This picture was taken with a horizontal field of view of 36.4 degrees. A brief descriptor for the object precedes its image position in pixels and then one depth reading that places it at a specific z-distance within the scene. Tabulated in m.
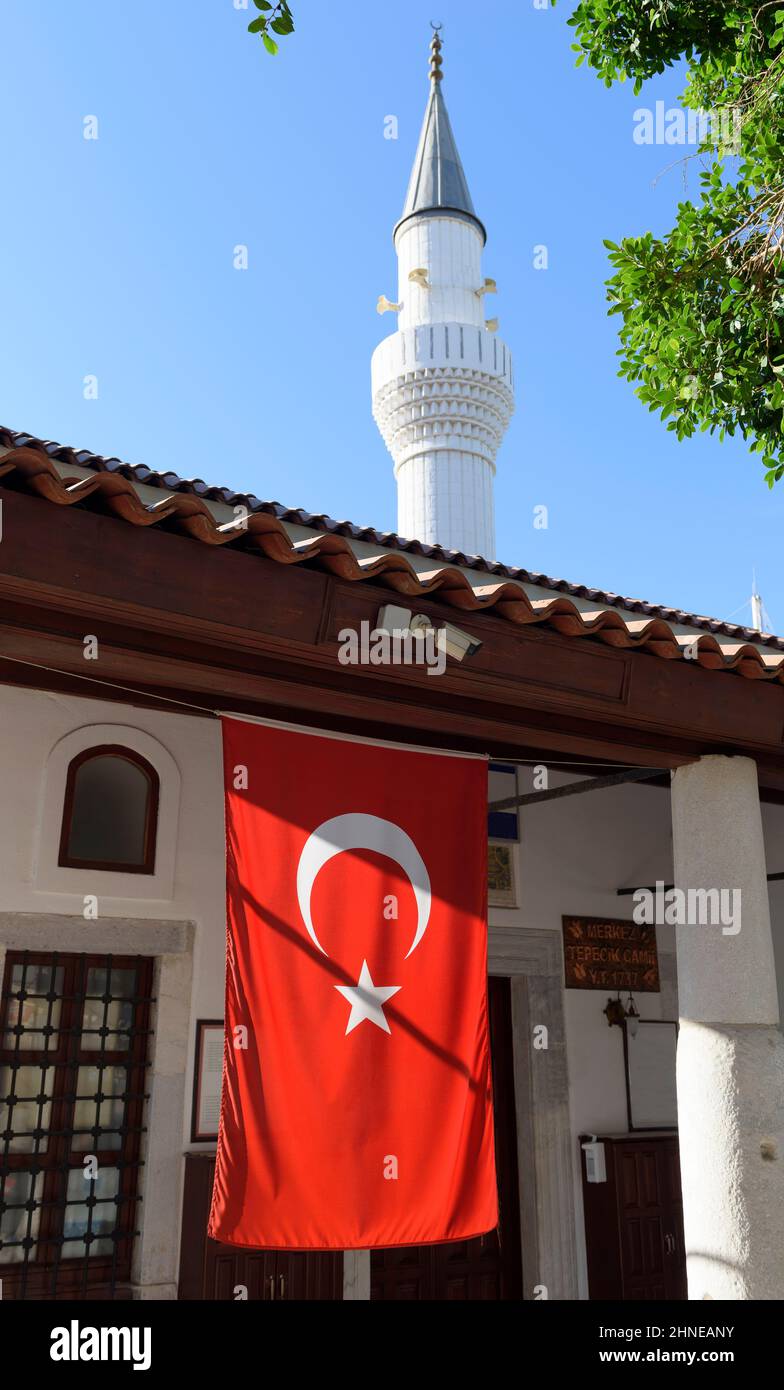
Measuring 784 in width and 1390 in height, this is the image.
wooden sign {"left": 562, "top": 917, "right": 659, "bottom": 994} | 6.48
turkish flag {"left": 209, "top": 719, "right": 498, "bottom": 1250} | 3.65
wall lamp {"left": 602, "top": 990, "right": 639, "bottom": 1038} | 6.50
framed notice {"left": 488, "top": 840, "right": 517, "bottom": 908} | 6.27
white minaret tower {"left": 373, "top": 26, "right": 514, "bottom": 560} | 20.72
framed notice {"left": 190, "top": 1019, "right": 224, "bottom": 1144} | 5.14
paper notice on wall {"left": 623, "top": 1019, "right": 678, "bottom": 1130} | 6.52
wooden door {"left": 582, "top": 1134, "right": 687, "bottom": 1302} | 6.07
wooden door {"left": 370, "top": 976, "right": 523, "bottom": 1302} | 5.73
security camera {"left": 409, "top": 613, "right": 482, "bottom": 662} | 3.62
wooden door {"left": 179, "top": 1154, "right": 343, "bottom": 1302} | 4.95
